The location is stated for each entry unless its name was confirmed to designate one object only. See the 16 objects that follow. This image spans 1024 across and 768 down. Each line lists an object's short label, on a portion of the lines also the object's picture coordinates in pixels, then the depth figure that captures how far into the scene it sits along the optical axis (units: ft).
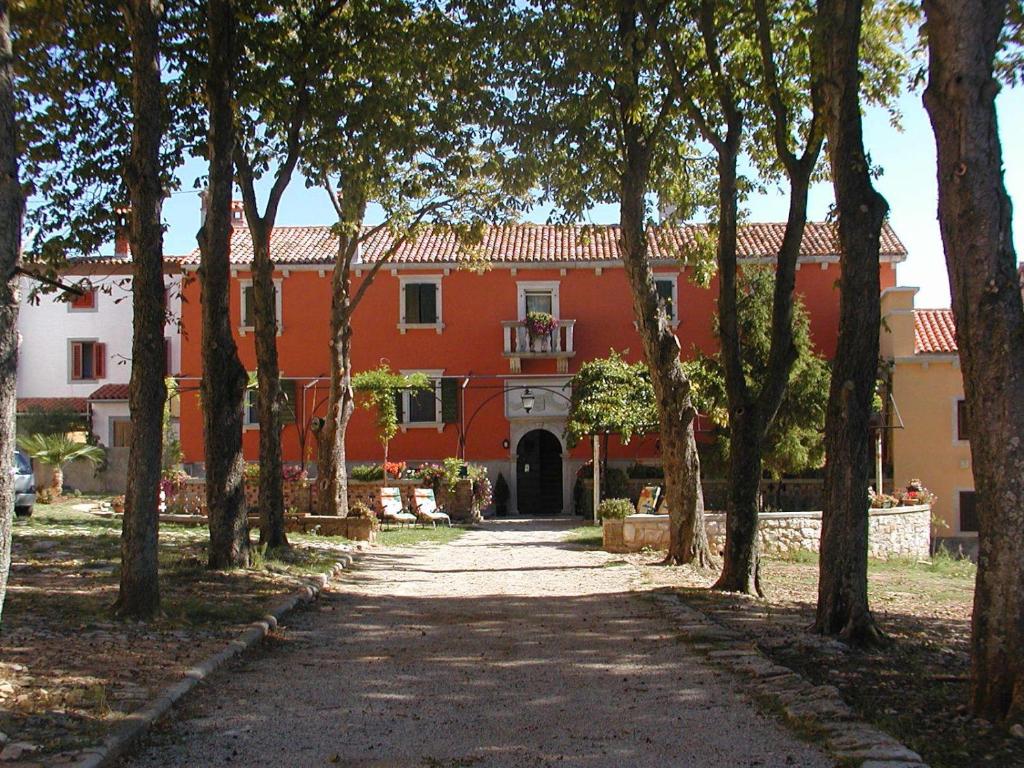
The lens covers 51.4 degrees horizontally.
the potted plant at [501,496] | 108.27
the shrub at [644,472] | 98.18
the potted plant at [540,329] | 108.68
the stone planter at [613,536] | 61.87
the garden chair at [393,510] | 81.19
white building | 148.25
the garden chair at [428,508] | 82.84
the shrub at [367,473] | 90.33
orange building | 110.22
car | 65.92
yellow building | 98.02
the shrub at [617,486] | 95.66
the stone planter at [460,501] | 90.43
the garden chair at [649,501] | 70.49
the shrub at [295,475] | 85.15
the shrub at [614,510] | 63.00
